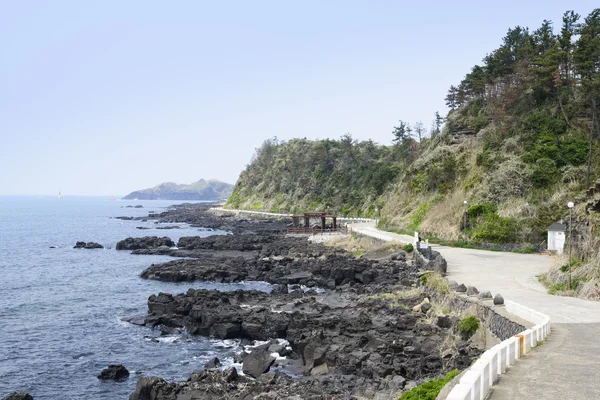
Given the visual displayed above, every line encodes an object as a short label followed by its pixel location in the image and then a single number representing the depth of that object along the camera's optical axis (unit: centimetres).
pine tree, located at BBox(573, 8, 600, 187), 4553
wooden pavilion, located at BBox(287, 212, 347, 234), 7046
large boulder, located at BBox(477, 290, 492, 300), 2181
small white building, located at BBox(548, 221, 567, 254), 3522
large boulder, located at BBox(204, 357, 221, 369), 2075
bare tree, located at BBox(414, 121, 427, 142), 10938
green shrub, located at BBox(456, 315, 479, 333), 2012
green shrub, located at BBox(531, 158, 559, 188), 4481
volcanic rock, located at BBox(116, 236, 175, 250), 6919
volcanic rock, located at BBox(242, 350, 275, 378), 1992
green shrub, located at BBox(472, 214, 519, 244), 4216
